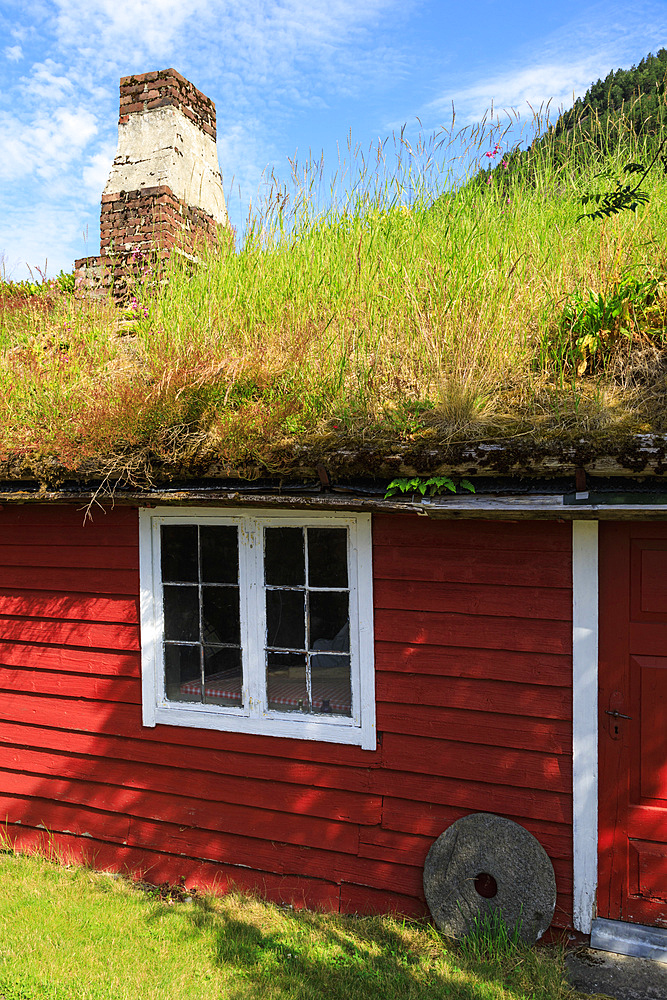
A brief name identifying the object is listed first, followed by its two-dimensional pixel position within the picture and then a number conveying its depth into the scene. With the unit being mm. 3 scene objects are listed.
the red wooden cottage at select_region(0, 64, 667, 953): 3598
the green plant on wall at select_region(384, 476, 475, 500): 3578
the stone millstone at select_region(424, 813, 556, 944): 3574
